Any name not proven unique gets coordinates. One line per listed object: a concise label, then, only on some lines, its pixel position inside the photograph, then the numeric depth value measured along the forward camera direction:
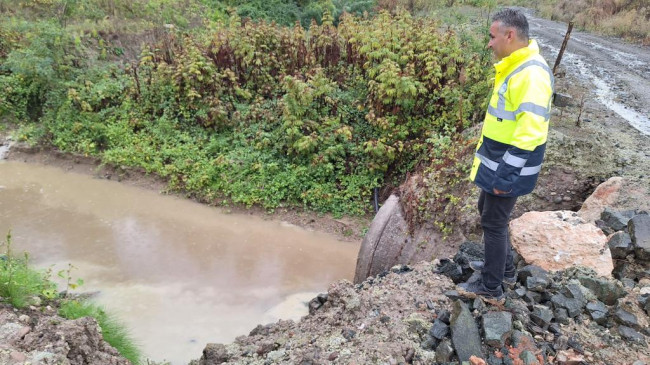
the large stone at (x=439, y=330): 3.11
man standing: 2.69
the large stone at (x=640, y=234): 3.70
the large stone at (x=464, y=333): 2.92
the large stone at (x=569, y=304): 3.24
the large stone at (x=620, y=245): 3.76
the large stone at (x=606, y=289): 3.36
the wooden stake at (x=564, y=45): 7.84
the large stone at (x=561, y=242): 3.75
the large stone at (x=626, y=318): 3.13
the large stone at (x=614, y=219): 4.05
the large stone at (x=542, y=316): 3.13
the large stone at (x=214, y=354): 3.85
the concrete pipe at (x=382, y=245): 5.32
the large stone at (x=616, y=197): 4.45
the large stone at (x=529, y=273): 3.57
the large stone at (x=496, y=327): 2.95
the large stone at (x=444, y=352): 2.95
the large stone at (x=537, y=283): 3.44
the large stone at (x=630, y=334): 3.03
